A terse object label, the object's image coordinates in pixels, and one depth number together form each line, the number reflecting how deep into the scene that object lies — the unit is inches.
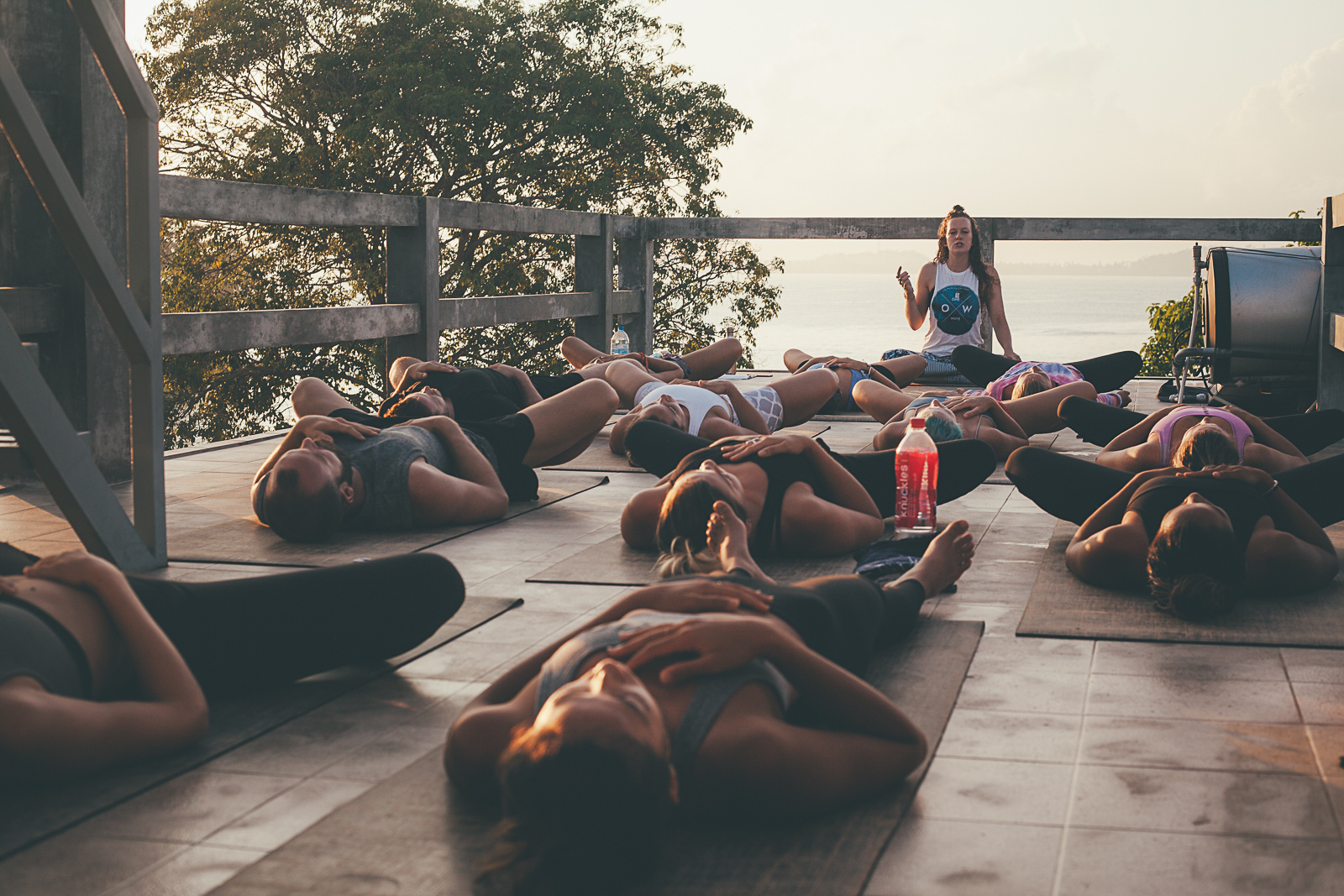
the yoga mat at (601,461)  234.2
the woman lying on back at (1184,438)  175.0
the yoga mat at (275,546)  156.3
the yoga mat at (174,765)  81.1
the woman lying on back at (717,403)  217.3
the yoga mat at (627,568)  146.1
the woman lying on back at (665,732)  61.9
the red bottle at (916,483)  164.4
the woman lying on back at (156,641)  81.0
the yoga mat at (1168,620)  119.8
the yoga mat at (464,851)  71.5
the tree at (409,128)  653.3
